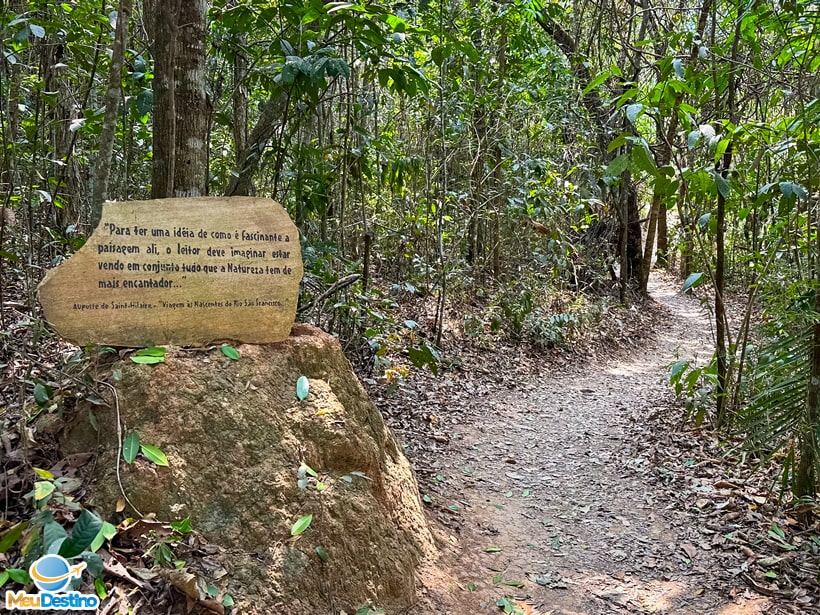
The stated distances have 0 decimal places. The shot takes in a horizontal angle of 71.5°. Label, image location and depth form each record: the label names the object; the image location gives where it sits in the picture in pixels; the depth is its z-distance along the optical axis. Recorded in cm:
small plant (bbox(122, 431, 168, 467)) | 243
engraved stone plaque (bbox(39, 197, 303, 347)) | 273
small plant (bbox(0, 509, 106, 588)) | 194
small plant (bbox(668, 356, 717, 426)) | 523
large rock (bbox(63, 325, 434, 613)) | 254
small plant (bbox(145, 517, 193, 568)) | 225
